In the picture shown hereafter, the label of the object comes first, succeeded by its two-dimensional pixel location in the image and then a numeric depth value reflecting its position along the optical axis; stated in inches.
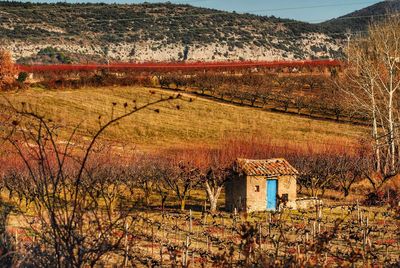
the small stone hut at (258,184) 2014.0
